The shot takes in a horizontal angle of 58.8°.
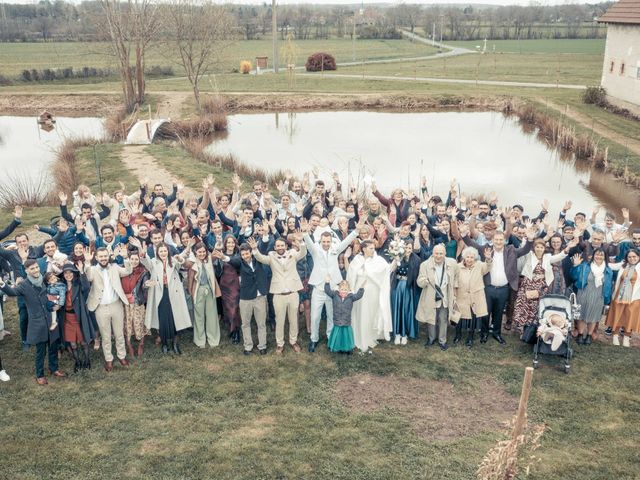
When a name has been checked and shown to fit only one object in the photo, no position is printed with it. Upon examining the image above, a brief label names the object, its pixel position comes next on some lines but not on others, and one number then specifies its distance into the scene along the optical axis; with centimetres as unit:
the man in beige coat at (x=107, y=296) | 753
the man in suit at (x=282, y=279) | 816
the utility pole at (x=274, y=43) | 4509
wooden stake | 400
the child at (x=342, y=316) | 807
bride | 825
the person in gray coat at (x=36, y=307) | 727
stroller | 783
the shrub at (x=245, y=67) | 4672
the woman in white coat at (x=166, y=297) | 798
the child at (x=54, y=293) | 733
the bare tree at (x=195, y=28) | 3238
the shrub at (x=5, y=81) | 4341
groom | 832
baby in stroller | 777
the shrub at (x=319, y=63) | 4800
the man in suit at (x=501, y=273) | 844
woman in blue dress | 839
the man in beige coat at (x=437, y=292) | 818
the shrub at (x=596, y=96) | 2955
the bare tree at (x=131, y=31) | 2955
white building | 2695
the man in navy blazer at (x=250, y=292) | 803
